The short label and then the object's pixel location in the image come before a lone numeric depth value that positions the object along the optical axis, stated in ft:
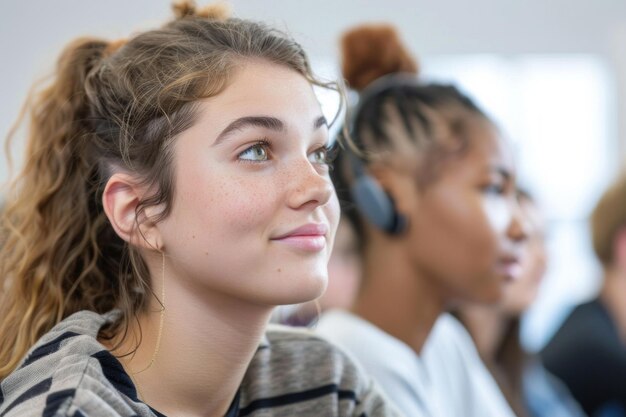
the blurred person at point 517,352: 6.23
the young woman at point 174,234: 3.62
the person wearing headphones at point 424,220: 4.70
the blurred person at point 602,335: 6.68
